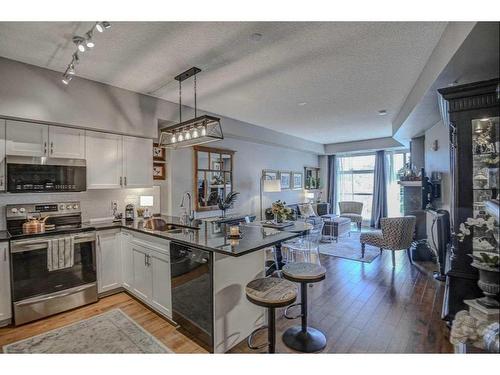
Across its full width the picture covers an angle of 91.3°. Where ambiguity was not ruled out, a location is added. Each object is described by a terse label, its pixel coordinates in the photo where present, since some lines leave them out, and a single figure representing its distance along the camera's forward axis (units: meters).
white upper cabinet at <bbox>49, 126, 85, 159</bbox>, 2.64
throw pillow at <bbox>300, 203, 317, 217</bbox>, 6.36
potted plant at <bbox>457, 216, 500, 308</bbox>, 1.06
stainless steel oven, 2.28
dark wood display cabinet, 1.05
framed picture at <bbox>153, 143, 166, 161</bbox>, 3.76
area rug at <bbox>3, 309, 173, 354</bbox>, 1.85
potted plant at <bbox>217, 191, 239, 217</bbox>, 4.53
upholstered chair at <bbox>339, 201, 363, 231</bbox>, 6.89
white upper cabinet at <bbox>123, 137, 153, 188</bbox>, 3.21
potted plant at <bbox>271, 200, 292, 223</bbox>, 3.90
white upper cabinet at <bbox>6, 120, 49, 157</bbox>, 2.39
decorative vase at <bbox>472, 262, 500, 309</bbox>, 1.06
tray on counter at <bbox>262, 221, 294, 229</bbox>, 3.59
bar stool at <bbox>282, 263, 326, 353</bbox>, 1.78
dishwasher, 1.81
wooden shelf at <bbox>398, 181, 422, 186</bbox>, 4.51
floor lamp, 5.24
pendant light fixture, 2.36
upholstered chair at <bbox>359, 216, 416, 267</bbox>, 3.85
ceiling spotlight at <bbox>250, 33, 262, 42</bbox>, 1.92
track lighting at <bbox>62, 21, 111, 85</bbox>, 1.60
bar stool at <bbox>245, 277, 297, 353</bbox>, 1.53
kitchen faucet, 4.00
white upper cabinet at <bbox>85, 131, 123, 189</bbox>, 2.91
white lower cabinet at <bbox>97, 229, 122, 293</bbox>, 2.81
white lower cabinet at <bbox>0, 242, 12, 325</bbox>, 2.21
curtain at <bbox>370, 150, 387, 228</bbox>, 7.27
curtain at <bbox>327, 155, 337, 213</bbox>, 8.05
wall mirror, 4.30
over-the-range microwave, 2.41
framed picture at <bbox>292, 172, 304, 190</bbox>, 6.86
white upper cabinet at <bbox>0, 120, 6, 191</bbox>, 2.34
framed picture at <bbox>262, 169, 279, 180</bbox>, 5.77
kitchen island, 1.79
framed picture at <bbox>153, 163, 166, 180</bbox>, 3.77
